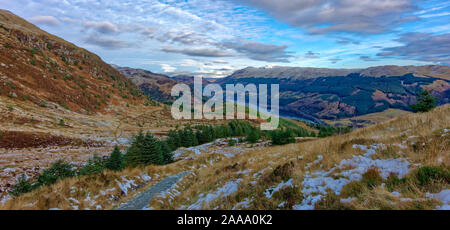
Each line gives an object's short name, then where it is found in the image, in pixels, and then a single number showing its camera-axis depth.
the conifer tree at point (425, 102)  26.86
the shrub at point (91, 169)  19.00
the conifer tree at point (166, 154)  31.67
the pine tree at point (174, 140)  50.57
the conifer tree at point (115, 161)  24.93
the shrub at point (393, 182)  5.50
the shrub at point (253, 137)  61.74
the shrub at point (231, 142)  57.54
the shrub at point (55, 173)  17.20
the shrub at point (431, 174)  5.14
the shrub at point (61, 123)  49.44
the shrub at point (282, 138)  55.59
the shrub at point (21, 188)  15.44
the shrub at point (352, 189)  5.83
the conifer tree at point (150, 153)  26.84
